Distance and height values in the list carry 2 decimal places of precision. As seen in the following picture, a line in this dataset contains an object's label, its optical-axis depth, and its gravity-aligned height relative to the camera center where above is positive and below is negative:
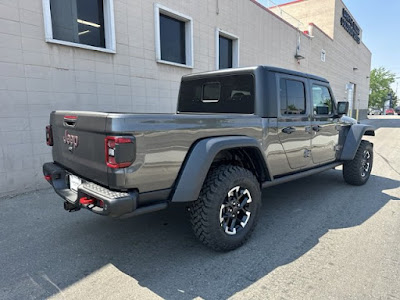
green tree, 57.91 +5.41
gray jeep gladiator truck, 2.23 -0.40
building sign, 23.21 +7.67
